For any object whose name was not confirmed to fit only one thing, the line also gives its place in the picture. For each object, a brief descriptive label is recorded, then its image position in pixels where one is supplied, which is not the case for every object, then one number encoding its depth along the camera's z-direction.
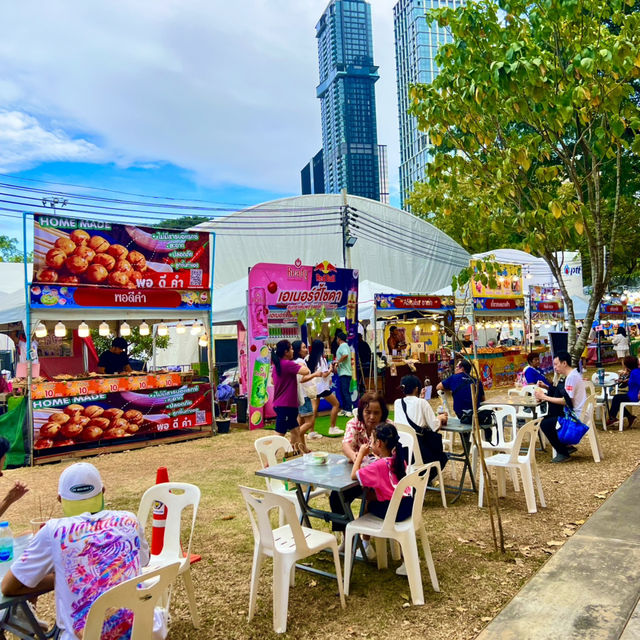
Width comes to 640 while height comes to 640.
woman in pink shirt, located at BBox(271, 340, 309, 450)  7.63
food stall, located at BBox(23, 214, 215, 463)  8.56
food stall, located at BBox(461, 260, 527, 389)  15.38
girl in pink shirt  3.71
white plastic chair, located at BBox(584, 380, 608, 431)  9.14
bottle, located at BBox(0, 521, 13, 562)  2.77
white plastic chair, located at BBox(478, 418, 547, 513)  5.19
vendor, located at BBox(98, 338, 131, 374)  10.72
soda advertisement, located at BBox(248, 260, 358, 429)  10.91
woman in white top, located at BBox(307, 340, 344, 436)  9.69
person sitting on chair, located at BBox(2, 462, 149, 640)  2.32
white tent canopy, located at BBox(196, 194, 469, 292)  21.39
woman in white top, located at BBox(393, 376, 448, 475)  5.50
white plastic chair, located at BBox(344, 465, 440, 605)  3.54
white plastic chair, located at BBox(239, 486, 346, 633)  3.28
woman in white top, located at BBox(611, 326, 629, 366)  20.64
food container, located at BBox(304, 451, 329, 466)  4.41
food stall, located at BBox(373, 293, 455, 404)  13.05
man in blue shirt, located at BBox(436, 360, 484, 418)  6.62
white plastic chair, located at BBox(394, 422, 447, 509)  5.30
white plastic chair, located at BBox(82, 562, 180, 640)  2.17
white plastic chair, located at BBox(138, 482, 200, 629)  3.38
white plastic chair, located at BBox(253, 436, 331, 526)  4.84
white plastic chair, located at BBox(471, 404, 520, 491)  5.82
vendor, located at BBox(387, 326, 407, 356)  15.79
